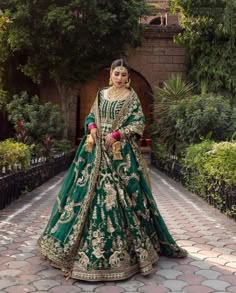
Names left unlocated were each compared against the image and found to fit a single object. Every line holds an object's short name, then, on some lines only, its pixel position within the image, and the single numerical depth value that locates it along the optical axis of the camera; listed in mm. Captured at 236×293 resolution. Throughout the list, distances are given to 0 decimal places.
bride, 3322
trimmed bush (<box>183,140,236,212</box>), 6168
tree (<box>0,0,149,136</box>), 13078
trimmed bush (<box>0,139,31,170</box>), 7250
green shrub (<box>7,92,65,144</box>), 13328
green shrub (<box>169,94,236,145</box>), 10038
